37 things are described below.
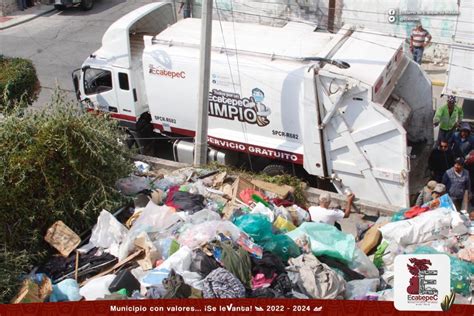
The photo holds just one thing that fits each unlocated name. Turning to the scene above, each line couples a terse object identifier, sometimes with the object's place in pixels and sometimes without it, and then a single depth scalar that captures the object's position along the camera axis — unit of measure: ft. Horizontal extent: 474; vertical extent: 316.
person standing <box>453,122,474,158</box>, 31.65
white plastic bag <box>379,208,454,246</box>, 25.35
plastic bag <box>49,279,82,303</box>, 22.88
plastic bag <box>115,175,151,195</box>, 28.84
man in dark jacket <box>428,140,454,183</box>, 31.35
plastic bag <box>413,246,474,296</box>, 22.26
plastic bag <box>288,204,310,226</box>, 28.27
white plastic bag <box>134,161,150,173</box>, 32.44
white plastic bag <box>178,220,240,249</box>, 24.00
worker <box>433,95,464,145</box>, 33.68
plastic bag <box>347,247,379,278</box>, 24.47
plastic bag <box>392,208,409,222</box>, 27.35
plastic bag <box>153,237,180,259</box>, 24.13
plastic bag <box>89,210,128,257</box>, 25.46
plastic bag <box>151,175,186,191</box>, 30.55
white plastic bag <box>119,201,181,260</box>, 25.35
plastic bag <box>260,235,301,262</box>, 24.07
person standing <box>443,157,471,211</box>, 28.84
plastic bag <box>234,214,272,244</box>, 24.64
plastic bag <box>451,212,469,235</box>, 25.25
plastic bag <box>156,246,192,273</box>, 22.72
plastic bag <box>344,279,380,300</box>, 22.76
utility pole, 29.40
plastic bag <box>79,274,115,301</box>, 22.56
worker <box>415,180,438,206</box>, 28.26
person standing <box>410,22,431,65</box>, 44.27
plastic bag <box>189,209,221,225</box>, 25.90
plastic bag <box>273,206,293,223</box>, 27.76
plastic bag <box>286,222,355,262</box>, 24.63
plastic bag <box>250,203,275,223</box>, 27.25
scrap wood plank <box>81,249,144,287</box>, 24.04
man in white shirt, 27.94
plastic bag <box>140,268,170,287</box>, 22.30
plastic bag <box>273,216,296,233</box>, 26.83
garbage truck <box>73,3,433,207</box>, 29.35
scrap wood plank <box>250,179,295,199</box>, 30.01
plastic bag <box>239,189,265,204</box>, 29.04
